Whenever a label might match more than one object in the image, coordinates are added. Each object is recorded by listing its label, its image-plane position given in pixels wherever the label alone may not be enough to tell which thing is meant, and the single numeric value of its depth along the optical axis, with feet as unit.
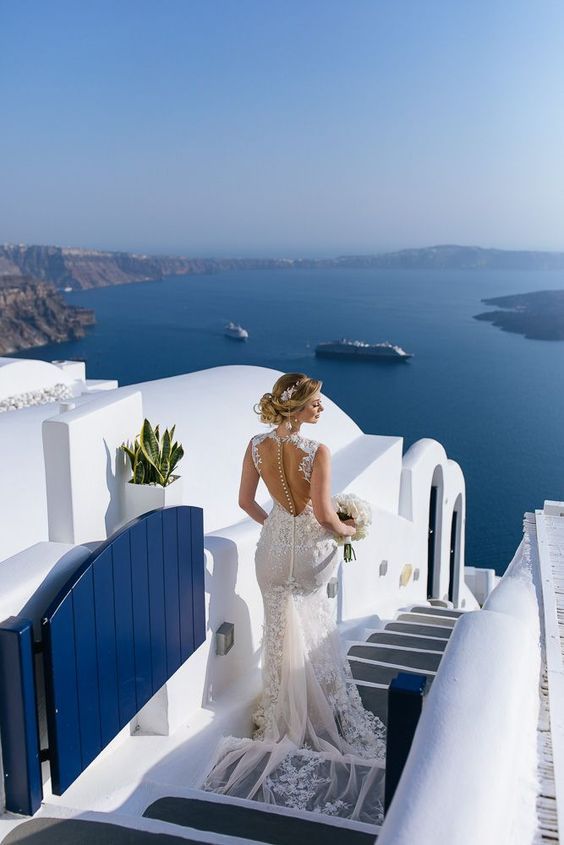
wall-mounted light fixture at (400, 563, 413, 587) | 32.81
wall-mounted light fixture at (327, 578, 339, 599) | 18.84
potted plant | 12.69
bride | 12.01
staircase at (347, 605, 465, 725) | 14.78
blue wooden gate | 9.37
